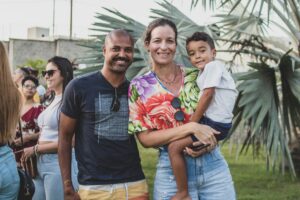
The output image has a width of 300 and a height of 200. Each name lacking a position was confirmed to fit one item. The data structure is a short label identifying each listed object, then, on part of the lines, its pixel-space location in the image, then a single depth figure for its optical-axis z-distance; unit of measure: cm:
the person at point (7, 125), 316
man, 321
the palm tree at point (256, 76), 707
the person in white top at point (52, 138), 438
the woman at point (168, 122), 308
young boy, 304
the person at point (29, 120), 484
